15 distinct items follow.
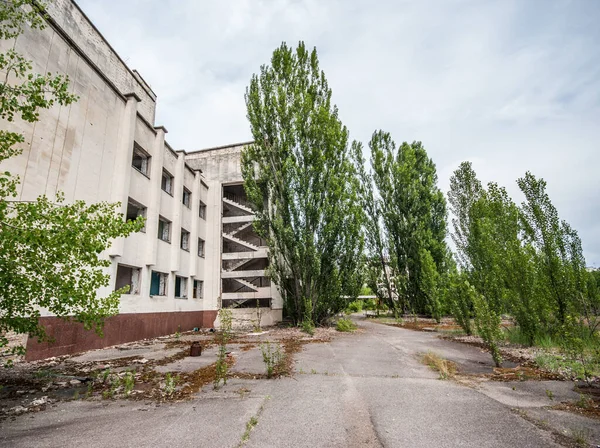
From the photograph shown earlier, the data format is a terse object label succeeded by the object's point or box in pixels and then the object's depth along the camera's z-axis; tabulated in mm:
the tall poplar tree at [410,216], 20562
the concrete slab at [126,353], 8398
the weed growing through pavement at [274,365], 5657
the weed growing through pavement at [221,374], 5088
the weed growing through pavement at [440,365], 5665
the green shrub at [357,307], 37128
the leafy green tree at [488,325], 6598
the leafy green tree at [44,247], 3904
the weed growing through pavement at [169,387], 4707
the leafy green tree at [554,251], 8258
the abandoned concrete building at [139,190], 9050
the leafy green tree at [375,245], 21828
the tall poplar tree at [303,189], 14484
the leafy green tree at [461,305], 11414
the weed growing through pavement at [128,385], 4793
